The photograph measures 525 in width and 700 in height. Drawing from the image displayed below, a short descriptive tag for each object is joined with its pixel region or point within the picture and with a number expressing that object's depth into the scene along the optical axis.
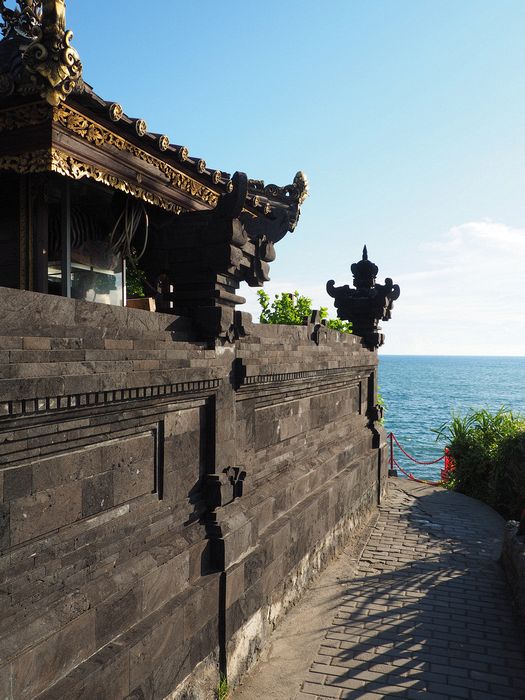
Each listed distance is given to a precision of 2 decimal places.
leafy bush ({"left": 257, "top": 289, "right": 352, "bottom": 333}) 19.30
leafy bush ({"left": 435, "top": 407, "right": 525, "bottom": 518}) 13.97
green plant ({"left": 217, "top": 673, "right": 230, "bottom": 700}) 5.70
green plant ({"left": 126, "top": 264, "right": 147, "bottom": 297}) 15.89
